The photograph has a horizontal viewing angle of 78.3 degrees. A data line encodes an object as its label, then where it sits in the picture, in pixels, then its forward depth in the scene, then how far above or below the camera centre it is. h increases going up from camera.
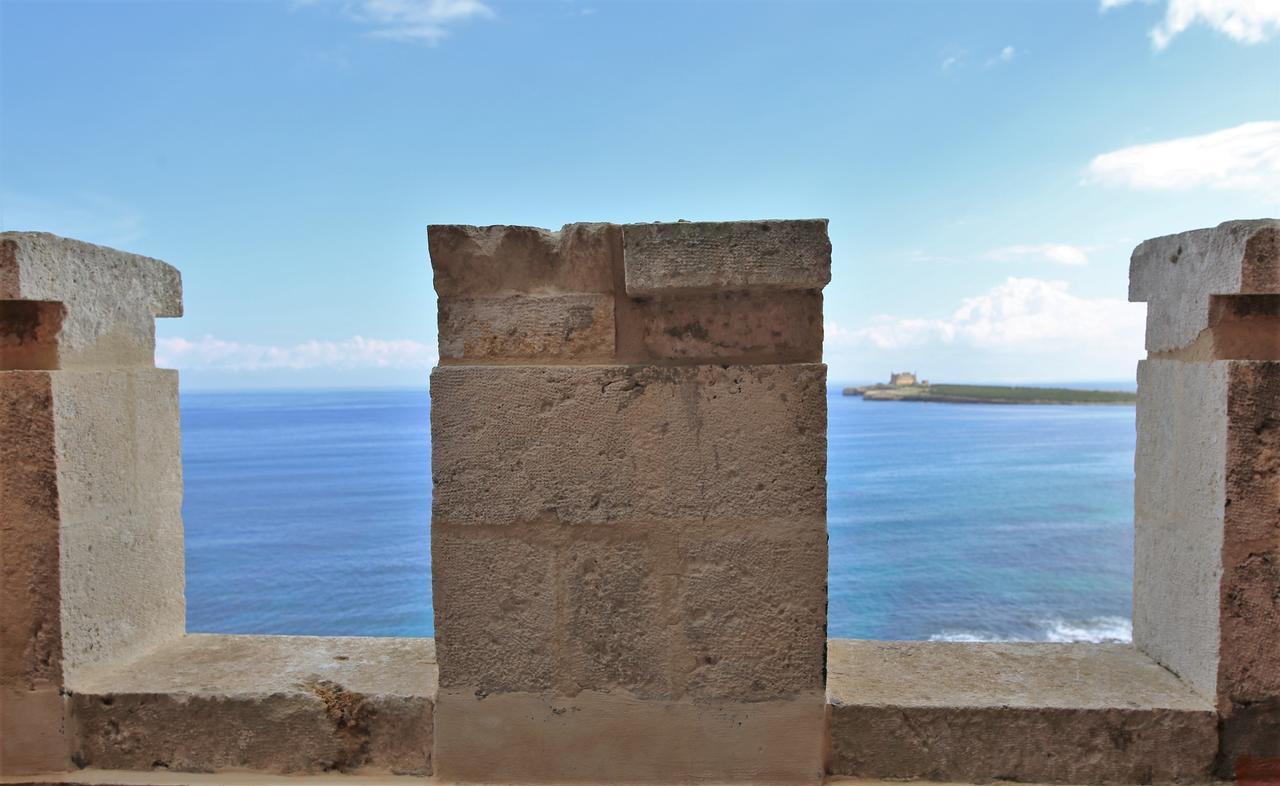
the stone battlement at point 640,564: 1.86 -0.46
